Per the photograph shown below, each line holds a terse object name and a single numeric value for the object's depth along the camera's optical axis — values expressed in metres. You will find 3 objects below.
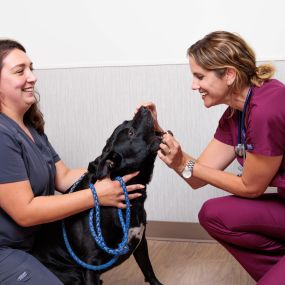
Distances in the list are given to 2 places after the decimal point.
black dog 1.60
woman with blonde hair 1.56
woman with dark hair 1.51
